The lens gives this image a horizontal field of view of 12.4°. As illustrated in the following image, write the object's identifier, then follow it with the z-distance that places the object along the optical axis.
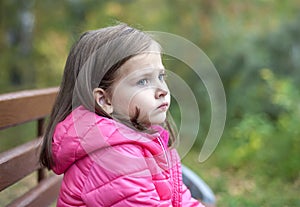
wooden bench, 2.67
